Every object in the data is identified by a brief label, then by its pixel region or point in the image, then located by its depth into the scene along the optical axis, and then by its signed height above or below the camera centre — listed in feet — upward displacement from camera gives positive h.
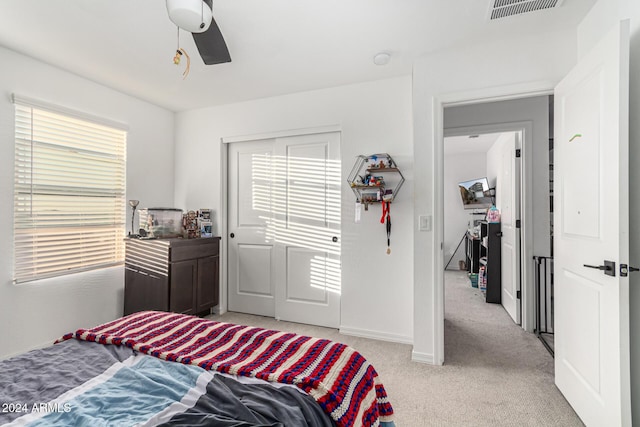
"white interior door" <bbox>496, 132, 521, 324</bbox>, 11.12 -0.26
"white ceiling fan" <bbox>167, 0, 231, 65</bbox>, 4.23 +2.80
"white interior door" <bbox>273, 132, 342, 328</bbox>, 10.70 -0.43
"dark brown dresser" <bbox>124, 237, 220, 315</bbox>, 10.03 -1.99
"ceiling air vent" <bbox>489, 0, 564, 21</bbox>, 6.20 +4.22
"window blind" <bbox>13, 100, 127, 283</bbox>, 8.38 +0.61
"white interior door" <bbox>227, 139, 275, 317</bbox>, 11.83 -0.51
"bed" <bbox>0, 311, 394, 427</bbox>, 3.16 -1.96
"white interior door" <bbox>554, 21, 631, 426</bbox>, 4.82 -0.24
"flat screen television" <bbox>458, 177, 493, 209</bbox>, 20.26 +1.54
